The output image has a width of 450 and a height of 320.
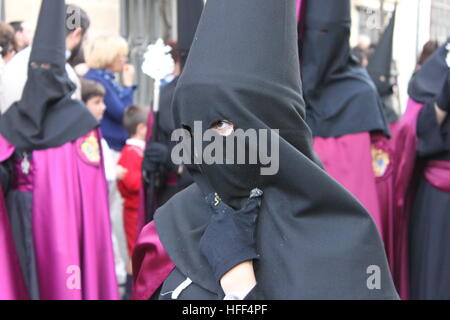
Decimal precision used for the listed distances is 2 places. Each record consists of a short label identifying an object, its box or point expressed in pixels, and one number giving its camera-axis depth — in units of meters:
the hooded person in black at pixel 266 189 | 2.40
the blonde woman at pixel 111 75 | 6.82
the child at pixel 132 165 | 6.36
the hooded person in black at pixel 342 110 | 4.80
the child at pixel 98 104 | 5.80
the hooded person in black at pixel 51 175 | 5.01
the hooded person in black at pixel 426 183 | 5.30
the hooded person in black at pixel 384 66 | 6.30
